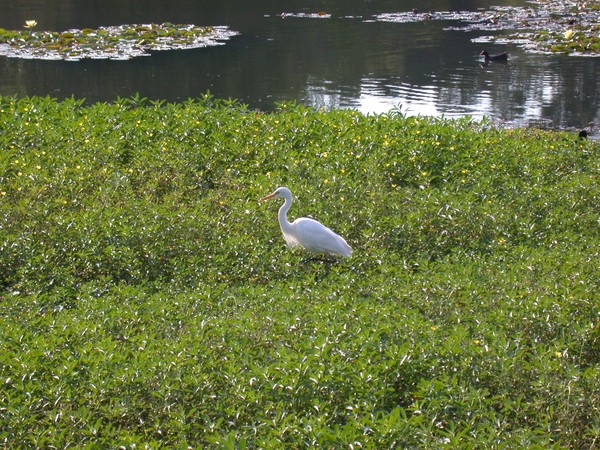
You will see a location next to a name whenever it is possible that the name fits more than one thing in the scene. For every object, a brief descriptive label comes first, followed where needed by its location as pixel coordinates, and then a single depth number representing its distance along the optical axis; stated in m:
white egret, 13.57
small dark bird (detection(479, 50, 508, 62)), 37.97
